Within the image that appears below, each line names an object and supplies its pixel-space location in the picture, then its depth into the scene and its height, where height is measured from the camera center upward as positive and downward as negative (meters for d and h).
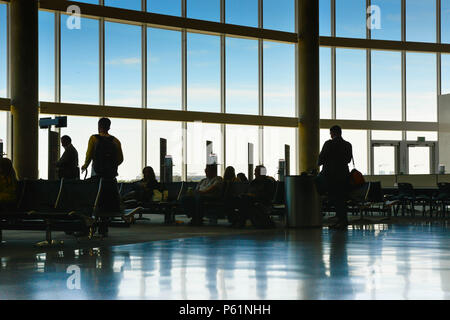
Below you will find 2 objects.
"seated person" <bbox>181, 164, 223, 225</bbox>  12.29 -0.54
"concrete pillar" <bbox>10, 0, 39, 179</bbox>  16.58 +2.04
